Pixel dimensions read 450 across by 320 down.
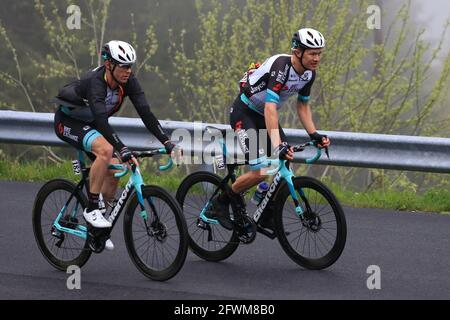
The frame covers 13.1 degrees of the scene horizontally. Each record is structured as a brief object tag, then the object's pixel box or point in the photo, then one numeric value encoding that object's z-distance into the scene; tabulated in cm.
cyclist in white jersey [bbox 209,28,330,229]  1456
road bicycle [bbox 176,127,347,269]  1439
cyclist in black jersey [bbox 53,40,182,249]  1387
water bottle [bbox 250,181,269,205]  1521
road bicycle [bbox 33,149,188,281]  1361
